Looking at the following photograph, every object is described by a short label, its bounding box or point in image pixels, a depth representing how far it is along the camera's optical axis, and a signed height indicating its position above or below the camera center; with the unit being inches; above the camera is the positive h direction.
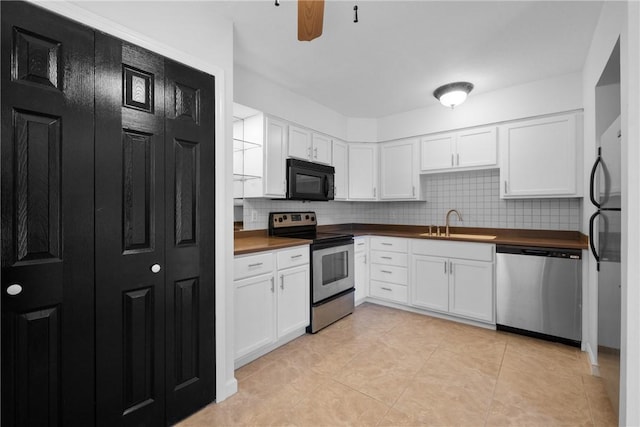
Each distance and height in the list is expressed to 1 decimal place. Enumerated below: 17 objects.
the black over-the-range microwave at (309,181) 122.3 +13.8
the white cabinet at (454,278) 118.2 -27.6
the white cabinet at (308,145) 126.0 +29.6
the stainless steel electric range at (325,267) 115.2 -22.5
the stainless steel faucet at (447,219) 140.4 -3.4
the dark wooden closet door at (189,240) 65.4 -6.2
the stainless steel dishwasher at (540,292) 101.0 -28.4
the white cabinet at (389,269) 139.6 -27.3
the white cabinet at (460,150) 127.9 +27.7
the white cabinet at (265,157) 113.2 +21.1
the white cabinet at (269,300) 88.4 -28.5
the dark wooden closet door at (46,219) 46.6 -1.0
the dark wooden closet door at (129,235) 55.8 -4.4
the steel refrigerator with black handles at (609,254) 59.7 -9.6
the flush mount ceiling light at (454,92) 117.0 +46.6
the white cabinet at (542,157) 109.3 +20.7
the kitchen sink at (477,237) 124.6 -10.8
